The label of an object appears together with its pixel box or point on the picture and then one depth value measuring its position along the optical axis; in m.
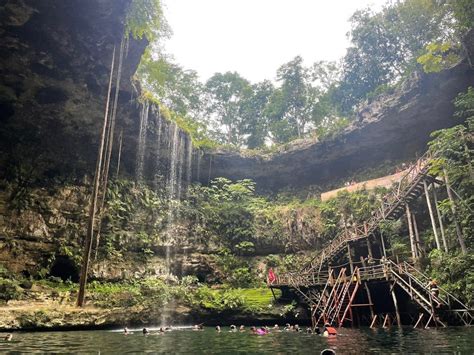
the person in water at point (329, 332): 14.86
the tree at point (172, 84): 37.76
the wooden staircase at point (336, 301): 19.17
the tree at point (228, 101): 52.56
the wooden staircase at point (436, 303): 16.27
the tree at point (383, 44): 35.28
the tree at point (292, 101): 48.22
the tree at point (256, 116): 51.81
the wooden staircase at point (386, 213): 22.27
